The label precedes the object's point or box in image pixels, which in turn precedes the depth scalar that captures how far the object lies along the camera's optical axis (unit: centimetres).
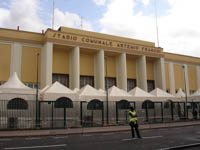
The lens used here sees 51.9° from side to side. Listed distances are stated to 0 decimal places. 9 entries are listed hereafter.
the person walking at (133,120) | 1206
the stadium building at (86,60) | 2970
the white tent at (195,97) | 3175
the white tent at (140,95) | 2627
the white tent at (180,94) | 3613
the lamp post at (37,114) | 1727
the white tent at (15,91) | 2039
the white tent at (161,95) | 2869
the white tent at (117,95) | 2417
